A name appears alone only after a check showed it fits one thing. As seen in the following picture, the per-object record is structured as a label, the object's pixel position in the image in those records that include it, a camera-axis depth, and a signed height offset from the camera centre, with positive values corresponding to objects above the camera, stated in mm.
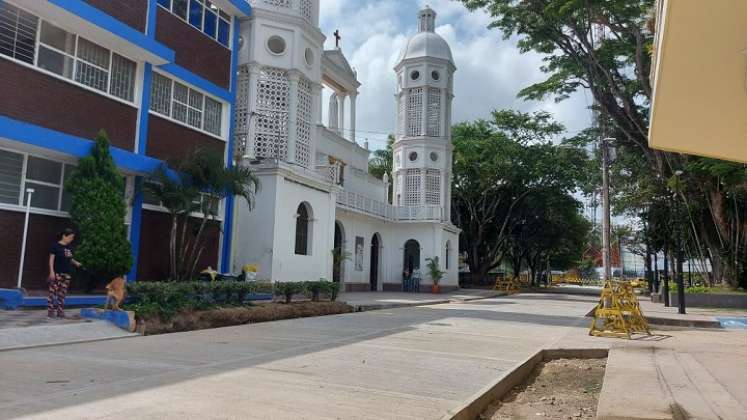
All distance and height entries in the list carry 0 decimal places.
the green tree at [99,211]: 11984 +1124
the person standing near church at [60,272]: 10227 -113
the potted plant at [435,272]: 31891 +243
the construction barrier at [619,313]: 12352 -648
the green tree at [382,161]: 46575 +9104
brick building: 11781 +3886
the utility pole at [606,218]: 26477 +2856
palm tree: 14414 +1985
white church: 18953 +4689
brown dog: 10438 -458
